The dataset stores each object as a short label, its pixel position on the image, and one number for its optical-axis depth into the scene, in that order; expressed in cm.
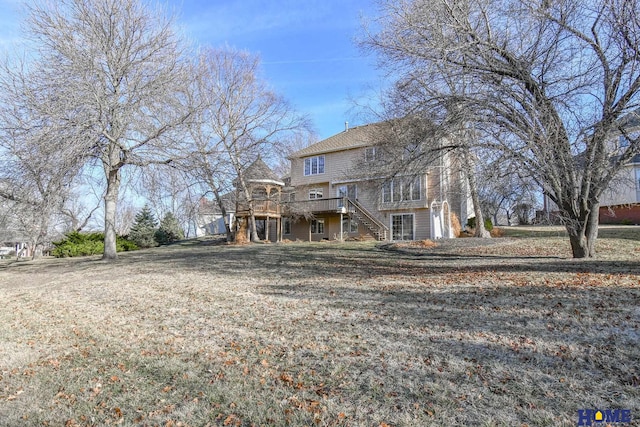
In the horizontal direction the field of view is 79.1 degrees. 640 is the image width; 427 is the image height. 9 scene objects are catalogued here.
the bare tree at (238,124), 2145
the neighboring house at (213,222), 3055
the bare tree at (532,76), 808
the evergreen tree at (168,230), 2867
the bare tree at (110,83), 1119
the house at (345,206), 2280
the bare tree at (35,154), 1098
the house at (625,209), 2273
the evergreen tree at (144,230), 2662
